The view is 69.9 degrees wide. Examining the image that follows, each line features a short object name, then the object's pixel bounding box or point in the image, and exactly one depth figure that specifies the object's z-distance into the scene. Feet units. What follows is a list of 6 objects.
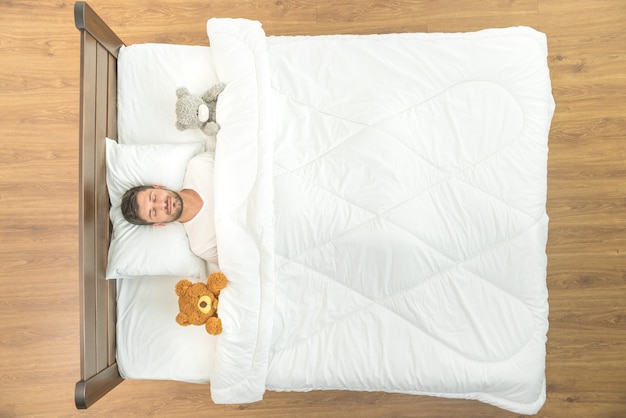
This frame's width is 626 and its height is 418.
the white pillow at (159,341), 4.62
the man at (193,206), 4.45
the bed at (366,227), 4.27
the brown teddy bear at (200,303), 4.22
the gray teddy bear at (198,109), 4.66
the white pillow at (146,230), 4.54
